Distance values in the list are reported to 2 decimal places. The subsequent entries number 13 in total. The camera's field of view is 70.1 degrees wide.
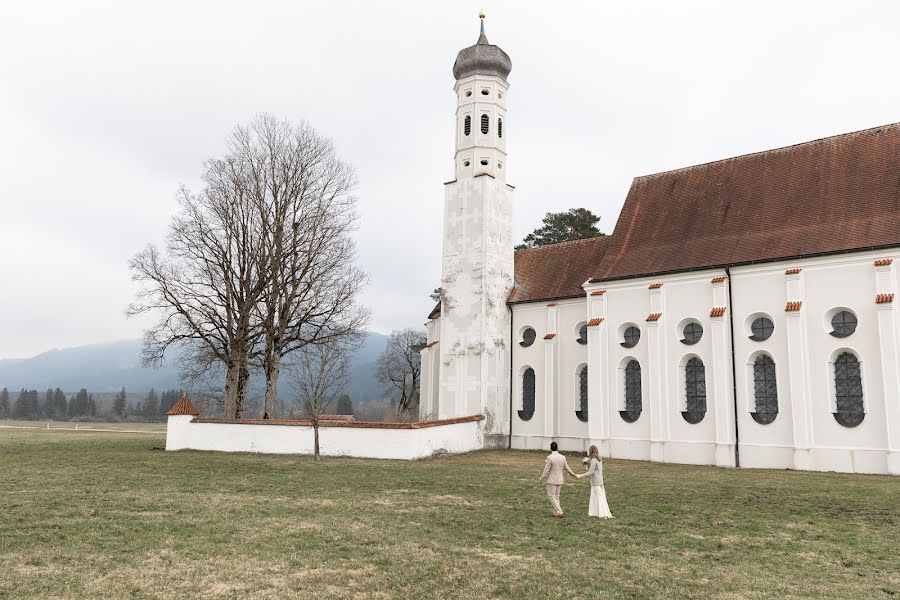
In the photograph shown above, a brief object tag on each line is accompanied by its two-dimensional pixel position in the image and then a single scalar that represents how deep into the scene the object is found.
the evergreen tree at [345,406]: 92.47
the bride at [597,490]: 11.42
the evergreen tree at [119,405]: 125.12
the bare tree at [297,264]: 27.81
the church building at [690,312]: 20.16
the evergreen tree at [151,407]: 115.88
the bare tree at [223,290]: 27.38
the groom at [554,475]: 11.66
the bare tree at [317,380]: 23.36
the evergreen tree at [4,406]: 123.44
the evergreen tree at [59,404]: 127.56
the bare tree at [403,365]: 51.06
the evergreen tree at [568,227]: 46.19
